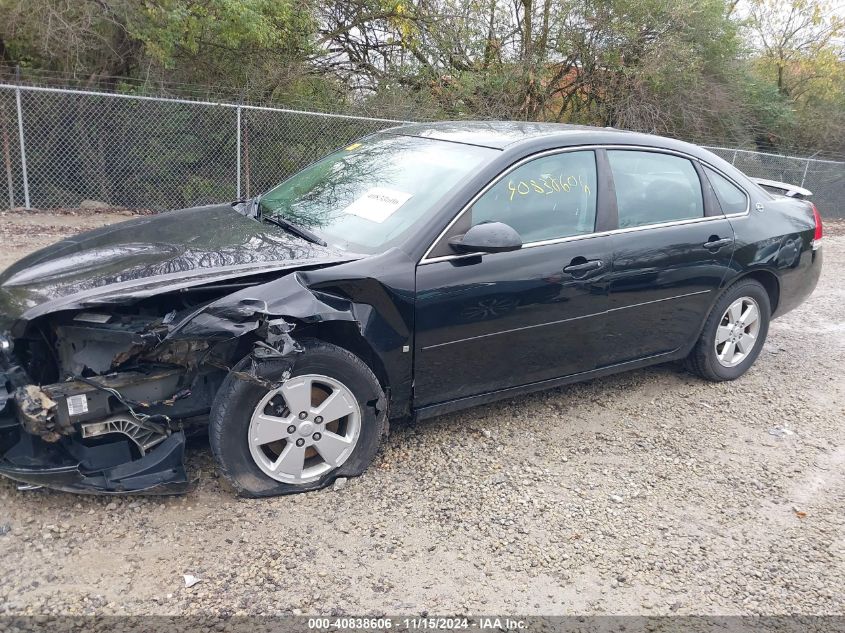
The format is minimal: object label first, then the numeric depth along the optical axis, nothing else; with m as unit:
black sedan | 2.94
